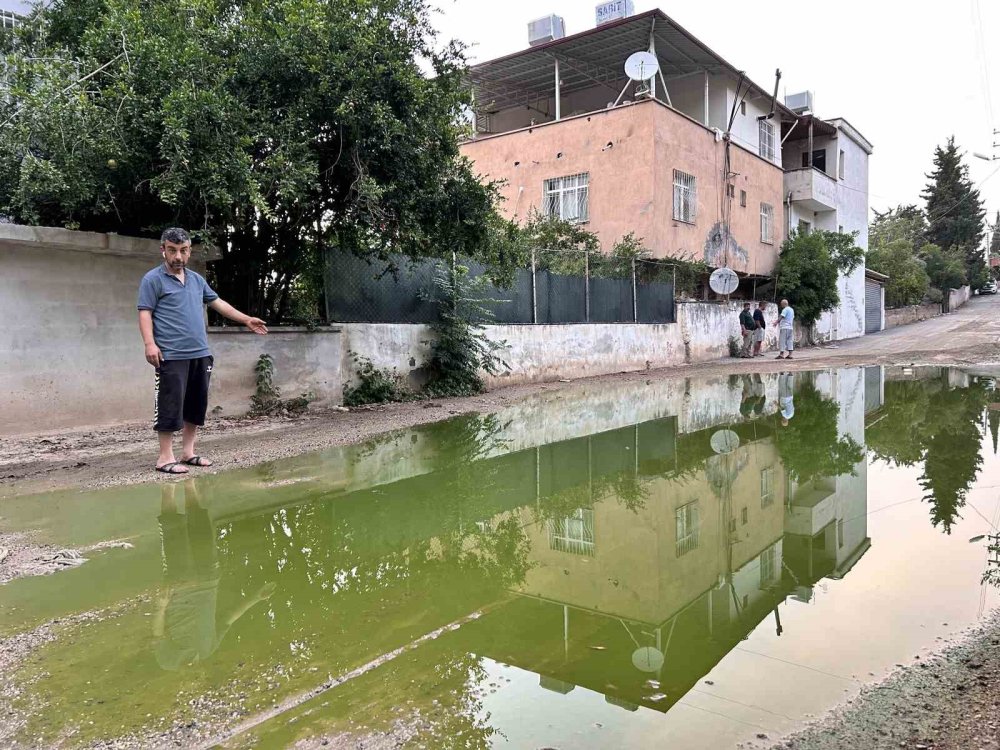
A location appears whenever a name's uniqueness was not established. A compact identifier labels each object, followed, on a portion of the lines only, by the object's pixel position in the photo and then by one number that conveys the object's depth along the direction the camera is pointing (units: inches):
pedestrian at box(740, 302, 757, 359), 797.9
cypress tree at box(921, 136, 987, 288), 2322.8
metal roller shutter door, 1370.6
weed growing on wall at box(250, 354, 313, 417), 327.6
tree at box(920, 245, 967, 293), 1939.0
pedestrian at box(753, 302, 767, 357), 804.0
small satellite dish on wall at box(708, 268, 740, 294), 746.9
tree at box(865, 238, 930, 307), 1608.0
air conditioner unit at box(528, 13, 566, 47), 775.1
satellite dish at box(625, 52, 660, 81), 690.2
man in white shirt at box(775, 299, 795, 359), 780.0
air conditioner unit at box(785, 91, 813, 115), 1112.1
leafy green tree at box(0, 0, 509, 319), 245.8
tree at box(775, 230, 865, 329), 956.0
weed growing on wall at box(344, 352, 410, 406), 377.4
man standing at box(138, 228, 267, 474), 201.8
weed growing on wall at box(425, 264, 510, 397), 428.5
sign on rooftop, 739.4
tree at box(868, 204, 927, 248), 1952.5
